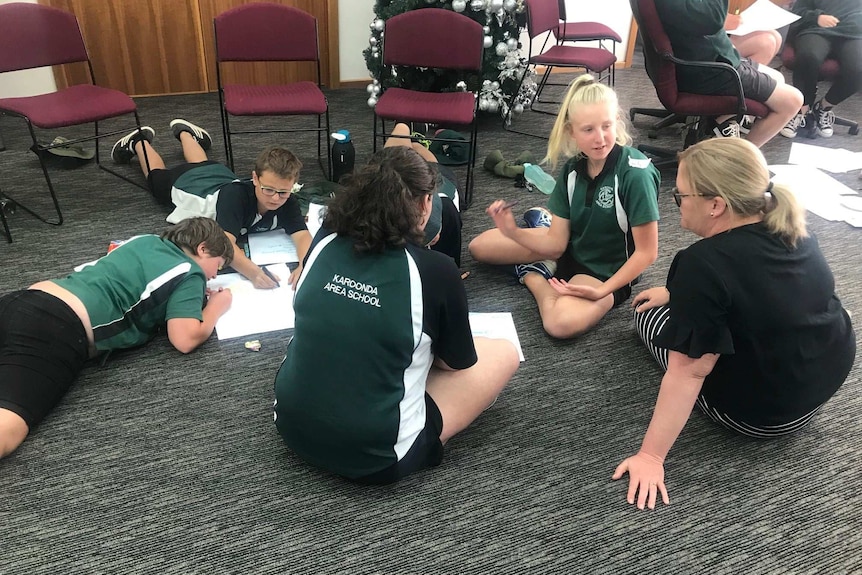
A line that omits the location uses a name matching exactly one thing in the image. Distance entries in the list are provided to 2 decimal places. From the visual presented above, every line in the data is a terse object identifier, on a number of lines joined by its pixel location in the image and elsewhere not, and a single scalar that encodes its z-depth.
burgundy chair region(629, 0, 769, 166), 3.02
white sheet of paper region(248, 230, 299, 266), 2.50
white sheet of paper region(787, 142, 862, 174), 3.62
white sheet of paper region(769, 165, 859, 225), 3.11
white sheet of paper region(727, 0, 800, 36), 3.66
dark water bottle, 3.13
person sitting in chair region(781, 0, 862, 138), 3.83
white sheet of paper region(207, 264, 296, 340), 2.14
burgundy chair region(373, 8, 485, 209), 3.03
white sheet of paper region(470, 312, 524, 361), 2.13
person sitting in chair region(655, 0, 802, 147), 2.95
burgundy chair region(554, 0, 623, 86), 4.03
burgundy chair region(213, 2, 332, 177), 2.94
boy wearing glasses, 2.30
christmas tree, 3.56
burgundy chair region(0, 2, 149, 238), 2.61
